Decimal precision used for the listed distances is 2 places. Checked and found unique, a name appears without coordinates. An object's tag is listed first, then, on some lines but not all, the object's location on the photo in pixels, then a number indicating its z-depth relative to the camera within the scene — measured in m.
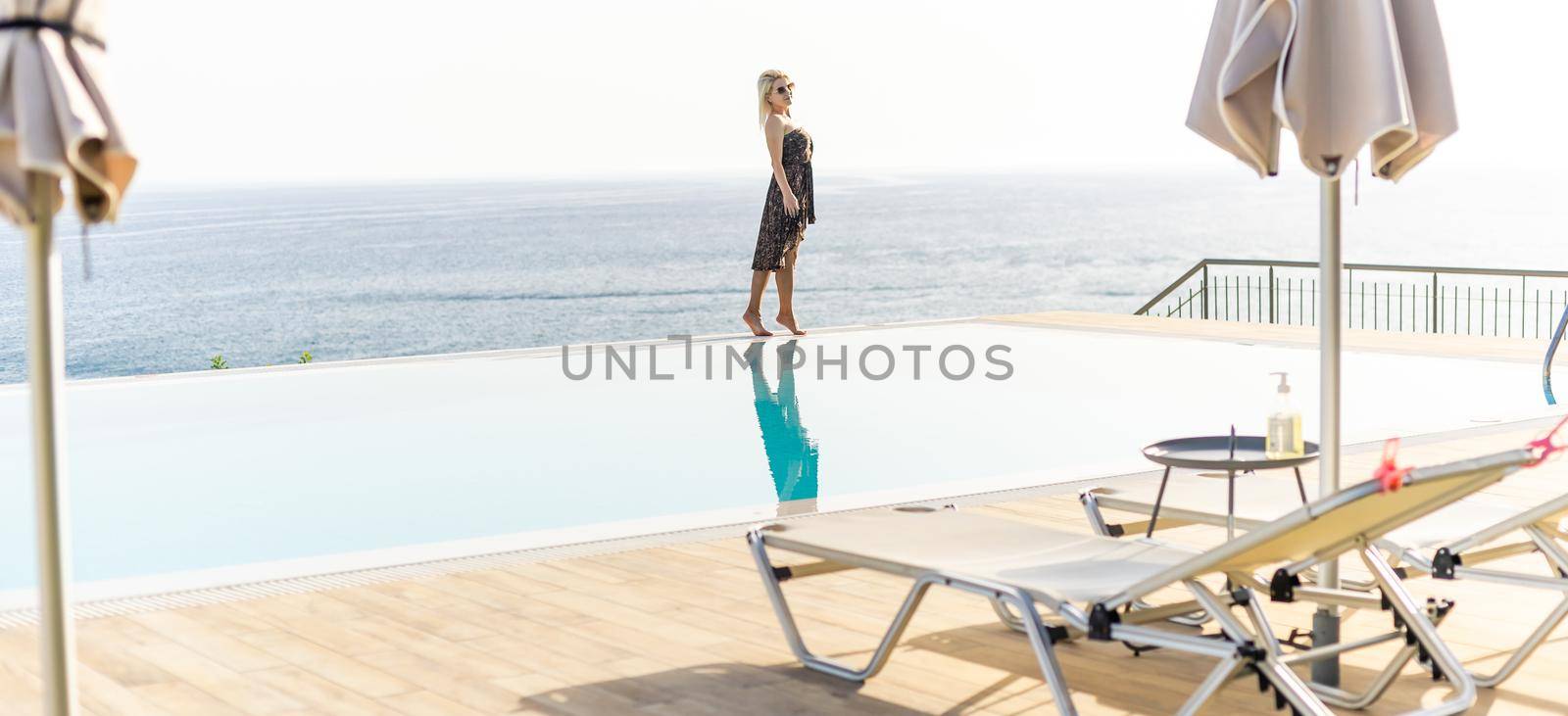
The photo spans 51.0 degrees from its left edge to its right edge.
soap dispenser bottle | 3.30
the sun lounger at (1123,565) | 2.62
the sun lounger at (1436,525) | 3.22
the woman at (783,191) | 9.93
